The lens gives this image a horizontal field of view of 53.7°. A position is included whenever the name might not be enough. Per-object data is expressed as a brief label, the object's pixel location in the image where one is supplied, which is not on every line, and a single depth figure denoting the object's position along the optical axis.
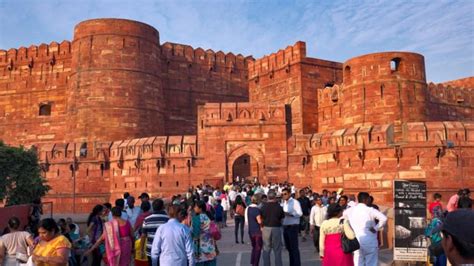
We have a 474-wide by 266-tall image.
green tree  15.67
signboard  6.11
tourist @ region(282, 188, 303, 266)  6.46
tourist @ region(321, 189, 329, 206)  8.88
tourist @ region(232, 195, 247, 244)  9.17
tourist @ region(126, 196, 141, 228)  6.42
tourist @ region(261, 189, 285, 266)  5.91
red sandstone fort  17.36
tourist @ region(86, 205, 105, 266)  5.82
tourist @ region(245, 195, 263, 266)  6.49
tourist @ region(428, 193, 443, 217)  6.62
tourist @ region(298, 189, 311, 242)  9.49
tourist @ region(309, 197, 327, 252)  7.84
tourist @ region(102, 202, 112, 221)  6.32
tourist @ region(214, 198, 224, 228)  11.20
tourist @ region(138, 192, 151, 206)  6.01
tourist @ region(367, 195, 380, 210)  5.18
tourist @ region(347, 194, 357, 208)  7.00
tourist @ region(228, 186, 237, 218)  12.87
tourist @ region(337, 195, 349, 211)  6.75
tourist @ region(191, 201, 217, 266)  4.91
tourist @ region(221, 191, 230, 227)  12.55
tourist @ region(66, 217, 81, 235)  6.16
